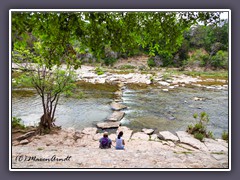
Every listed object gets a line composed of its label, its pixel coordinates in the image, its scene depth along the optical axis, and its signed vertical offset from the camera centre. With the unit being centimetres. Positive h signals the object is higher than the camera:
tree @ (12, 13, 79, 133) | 294 +71
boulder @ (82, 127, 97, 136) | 614 -114
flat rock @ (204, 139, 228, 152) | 372 -121
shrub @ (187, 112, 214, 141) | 568 -111
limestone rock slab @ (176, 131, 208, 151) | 510 -124
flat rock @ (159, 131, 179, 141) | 578 -122
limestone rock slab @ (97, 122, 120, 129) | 669 -106
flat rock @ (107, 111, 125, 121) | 737 -88
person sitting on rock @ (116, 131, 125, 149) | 450 -107
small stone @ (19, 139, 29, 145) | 419 -100
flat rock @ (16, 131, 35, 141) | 442 -99
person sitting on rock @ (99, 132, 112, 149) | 441 -105
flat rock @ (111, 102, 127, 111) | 852 -63
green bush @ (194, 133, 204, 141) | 556 -115
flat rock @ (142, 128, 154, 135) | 629 -117
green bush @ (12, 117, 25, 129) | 494 -79
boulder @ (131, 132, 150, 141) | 587 -124
